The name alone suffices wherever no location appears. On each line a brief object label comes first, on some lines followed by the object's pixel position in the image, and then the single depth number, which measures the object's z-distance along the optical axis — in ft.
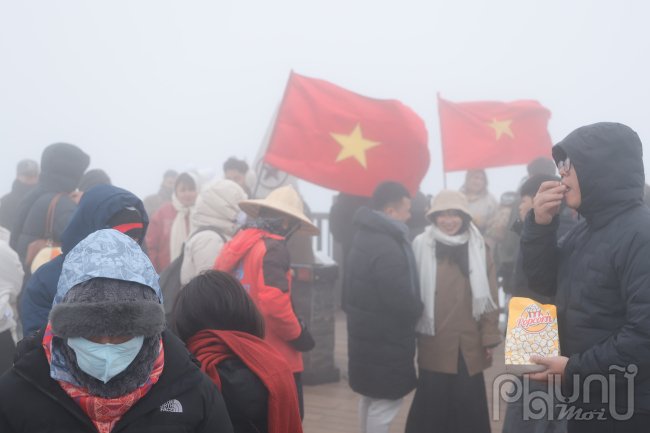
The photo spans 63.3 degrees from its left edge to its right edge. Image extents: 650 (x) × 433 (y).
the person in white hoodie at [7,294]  10.64
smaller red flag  23.95
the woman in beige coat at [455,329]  12.19
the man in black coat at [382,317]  12.05
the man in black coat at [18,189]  19.09
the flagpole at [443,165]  22.77
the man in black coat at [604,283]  6.17
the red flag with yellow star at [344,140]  18.08
